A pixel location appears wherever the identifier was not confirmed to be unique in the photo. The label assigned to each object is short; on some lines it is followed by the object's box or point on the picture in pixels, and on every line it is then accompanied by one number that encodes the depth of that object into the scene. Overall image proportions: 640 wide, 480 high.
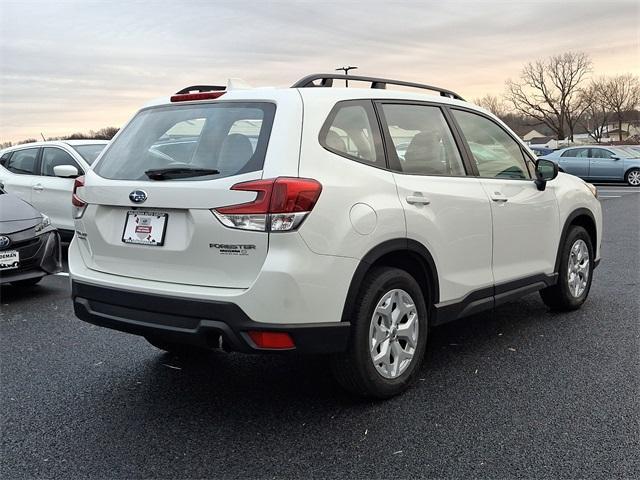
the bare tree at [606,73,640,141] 76.31
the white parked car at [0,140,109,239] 9.49
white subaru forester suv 3.14
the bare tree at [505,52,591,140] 71.38
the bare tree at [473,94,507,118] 80.19
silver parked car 22.31
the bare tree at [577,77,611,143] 73.94
